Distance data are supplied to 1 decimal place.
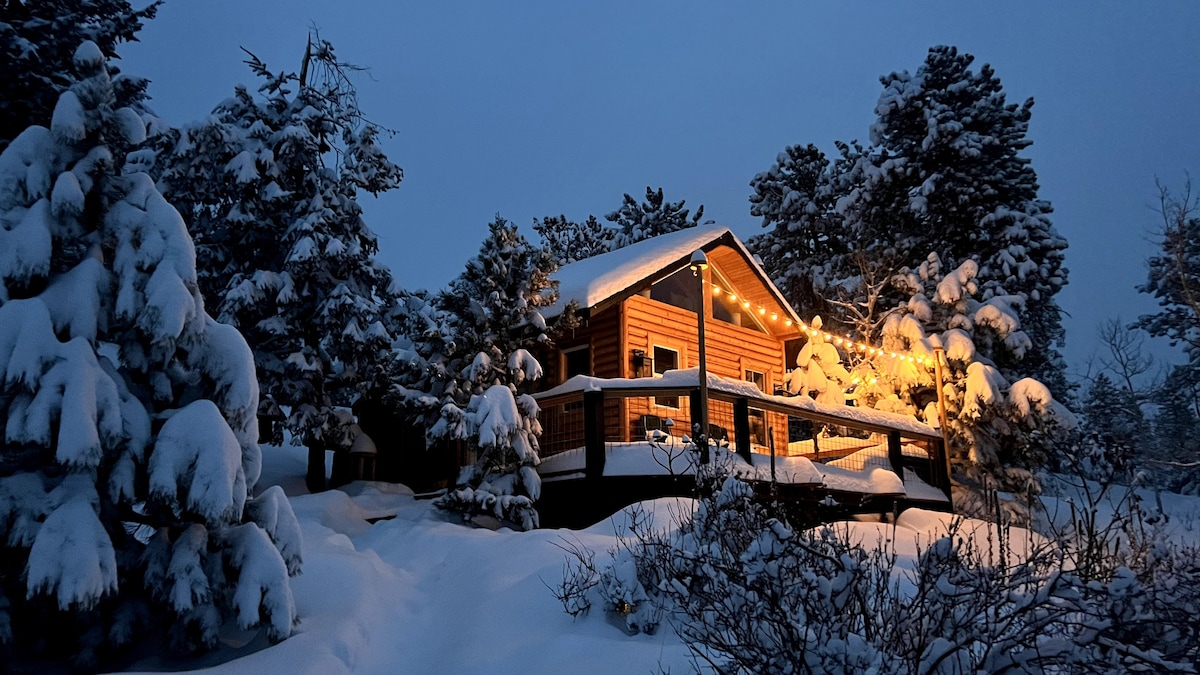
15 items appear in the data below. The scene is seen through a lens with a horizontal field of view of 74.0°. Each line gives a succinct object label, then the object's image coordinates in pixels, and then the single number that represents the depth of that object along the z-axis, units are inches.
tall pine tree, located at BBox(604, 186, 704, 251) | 1456.7
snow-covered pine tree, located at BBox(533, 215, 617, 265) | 1501.0
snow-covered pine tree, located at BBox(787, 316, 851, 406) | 746.2
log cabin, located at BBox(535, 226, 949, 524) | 519.5
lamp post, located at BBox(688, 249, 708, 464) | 458.4
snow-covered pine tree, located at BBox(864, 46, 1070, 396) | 933.2
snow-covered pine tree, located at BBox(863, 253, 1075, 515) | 695.1
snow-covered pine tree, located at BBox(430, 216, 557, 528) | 491.7
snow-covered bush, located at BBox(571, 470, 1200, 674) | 137.4
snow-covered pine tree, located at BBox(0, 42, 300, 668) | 210.7
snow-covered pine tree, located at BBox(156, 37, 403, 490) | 591.2
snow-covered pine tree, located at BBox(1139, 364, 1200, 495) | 1113.4
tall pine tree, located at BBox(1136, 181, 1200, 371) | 639.8
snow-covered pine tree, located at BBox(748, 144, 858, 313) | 1165.1
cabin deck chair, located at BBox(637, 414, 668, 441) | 631.2
